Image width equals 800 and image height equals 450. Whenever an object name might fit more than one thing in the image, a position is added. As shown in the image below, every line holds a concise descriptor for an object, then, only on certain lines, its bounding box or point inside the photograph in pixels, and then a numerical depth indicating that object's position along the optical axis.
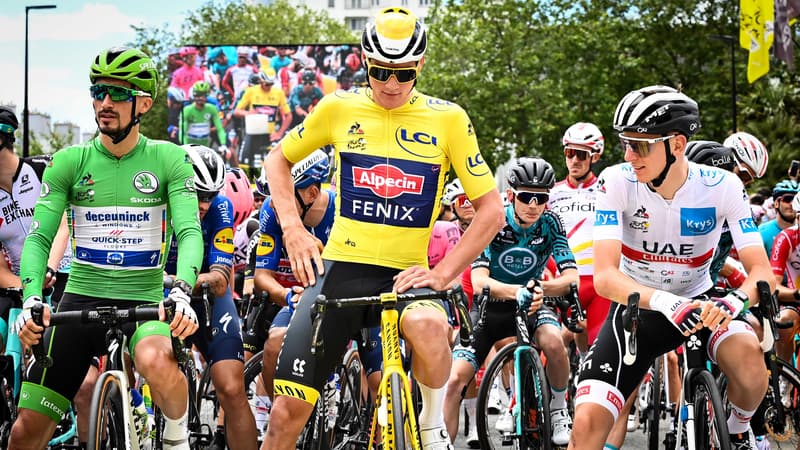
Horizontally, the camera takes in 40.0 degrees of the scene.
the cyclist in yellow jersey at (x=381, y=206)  5.44
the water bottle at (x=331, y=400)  7.79
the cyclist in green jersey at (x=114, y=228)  5.72
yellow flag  22.56
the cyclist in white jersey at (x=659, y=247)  5.61
